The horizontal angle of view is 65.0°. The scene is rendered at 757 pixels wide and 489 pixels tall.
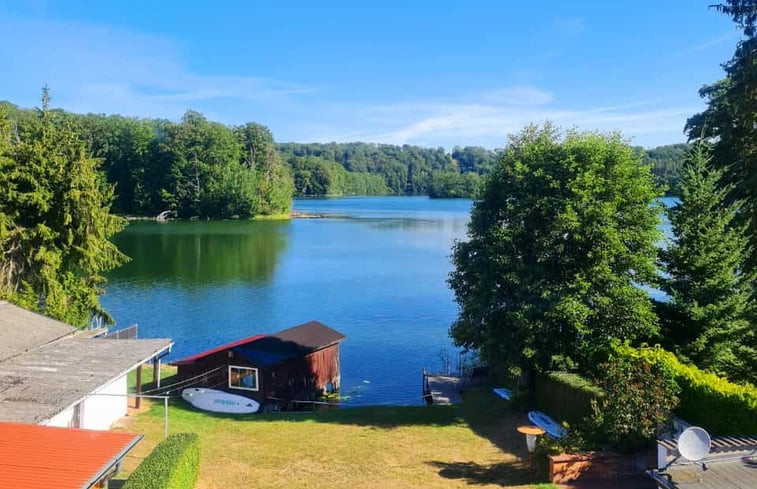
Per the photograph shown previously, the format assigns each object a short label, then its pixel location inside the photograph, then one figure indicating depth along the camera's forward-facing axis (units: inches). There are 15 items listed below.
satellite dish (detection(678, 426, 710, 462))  401.1
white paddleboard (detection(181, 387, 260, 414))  898.7
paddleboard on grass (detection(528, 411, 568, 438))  639.2
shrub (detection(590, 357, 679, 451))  542.3
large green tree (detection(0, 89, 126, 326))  1037.8
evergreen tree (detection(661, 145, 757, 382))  696.4
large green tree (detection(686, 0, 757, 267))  828.0
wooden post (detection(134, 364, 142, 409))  829.9
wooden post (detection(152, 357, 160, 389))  887.8
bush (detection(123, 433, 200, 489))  429.7
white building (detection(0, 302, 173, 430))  565.6
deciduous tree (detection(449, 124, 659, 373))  708.0
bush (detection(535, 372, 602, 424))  645.3
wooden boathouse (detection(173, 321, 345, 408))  923.4
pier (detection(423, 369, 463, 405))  960.0
